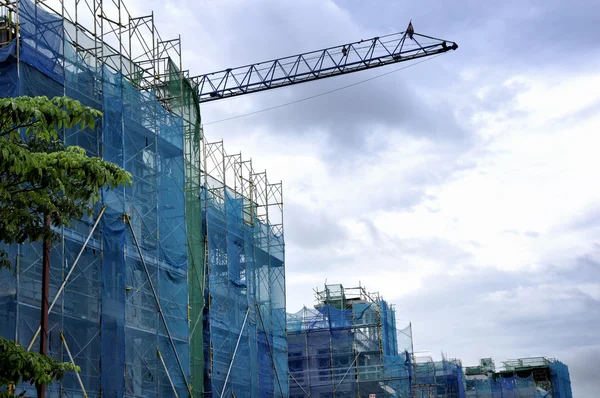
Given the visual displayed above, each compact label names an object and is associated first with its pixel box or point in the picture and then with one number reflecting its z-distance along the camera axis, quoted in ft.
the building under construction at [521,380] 207.62
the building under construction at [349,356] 158.92
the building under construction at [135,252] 79.41
